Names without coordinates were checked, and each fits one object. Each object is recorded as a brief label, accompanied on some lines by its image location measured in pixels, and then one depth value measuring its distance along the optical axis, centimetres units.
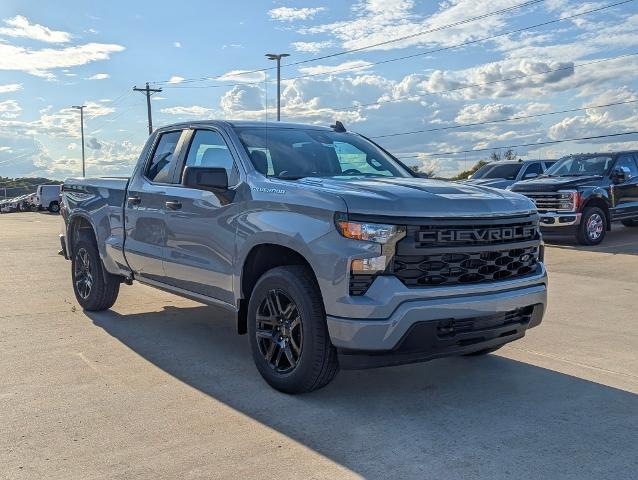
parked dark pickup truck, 1377
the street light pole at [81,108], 7331
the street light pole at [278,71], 4044
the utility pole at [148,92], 5506
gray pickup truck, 399
